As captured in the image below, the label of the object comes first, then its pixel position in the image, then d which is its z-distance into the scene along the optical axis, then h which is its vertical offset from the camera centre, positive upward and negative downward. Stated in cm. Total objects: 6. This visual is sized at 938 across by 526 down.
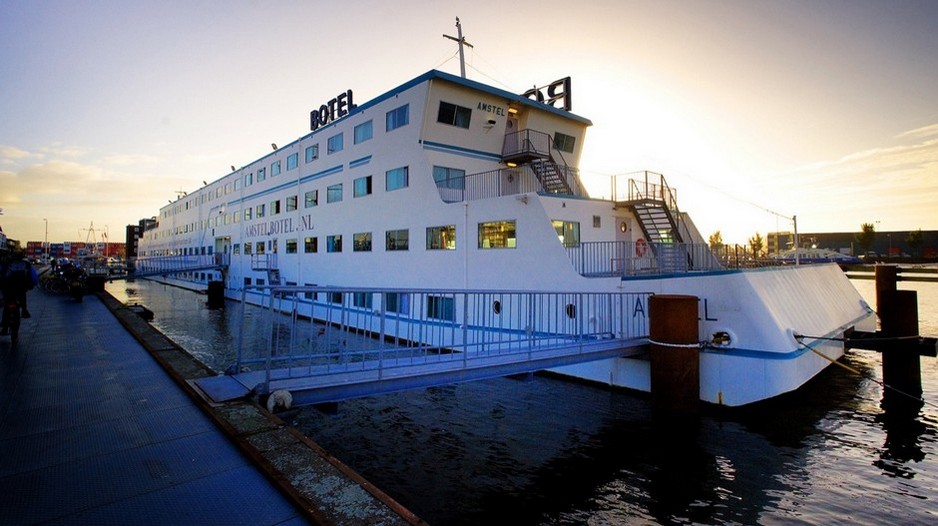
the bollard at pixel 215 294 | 3247 -236
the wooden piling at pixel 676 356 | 976 -207
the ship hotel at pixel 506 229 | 1072 +141
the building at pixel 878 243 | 8988 +535
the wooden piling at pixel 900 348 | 1166 -223
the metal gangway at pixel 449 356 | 620 -179
